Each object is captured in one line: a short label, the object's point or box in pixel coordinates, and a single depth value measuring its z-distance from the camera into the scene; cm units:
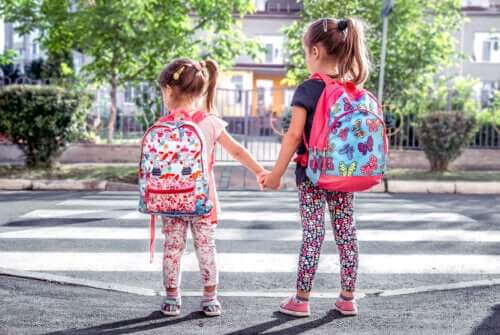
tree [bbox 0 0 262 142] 1498
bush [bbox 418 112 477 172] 1361
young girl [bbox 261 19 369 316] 377
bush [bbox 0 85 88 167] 1228
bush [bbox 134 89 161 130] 1600
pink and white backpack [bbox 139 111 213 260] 369
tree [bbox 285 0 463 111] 1734
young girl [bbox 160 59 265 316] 385
